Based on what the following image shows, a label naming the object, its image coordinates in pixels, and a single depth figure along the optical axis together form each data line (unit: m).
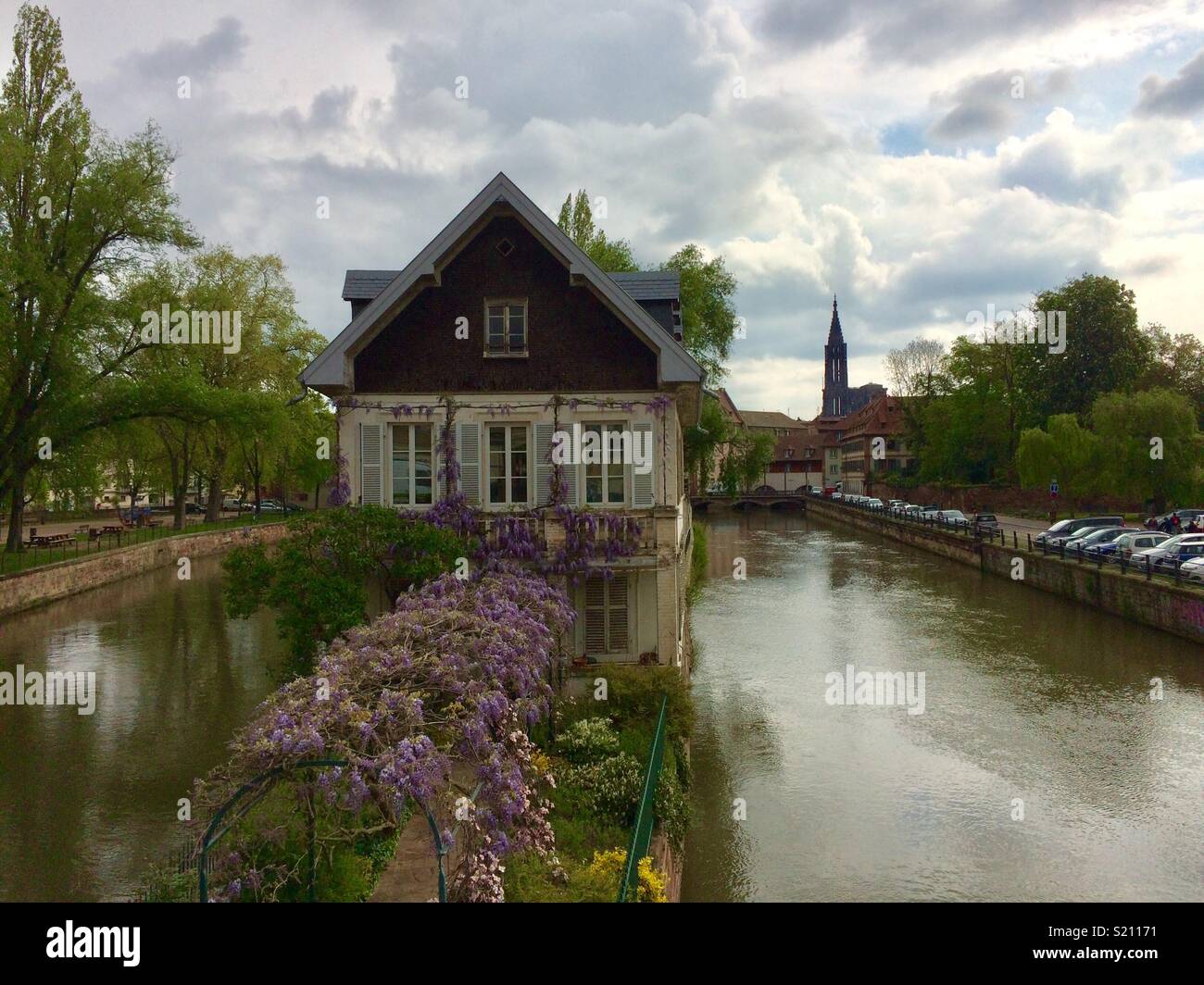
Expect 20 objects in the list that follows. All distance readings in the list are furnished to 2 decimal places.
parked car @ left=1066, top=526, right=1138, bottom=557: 43.69
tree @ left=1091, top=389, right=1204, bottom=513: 54.72
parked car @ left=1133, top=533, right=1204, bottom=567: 36.81
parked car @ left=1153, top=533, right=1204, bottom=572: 34.78
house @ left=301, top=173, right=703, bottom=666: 18.72
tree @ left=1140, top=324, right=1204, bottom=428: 75.81
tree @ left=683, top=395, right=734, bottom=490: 51.05
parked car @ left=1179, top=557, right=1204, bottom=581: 32.03
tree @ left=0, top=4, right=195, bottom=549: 35.12
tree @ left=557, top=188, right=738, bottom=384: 47.88
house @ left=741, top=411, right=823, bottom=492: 159.88
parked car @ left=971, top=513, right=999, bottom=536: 55.38
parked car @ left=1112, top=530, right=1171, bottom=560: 40.72
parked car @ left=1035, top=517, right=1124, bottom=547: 49.05
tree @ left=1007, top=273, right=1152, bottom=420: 75.69
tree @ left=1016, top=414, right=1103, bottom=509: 58.69
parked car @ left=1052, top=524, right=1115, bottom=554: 41.81
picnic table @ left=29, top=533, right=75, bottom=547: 45.81
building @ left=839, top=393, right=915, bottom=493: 124.38
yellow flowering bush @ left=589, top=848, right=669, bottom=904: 9.51
